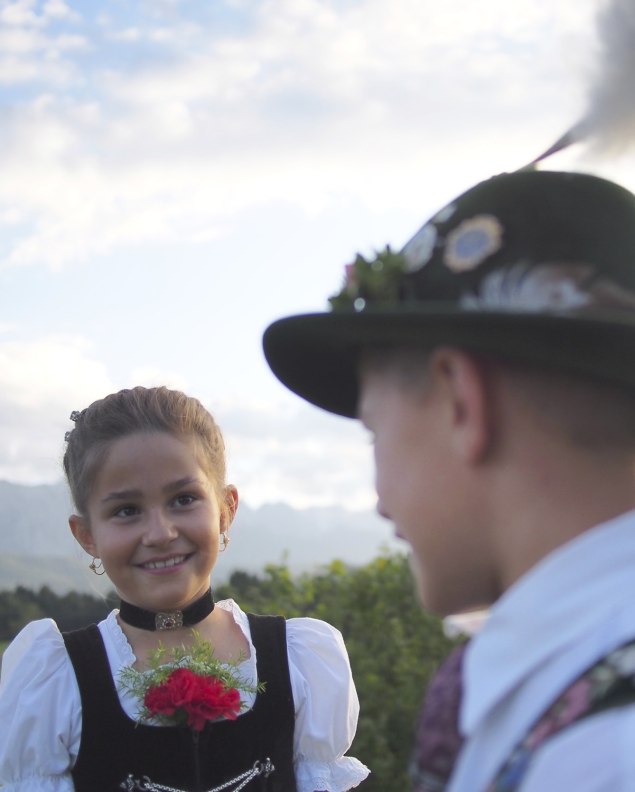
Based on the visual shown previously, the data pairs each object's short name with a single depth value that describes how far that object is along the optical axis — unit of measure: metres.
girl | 3.03
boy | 1.33
